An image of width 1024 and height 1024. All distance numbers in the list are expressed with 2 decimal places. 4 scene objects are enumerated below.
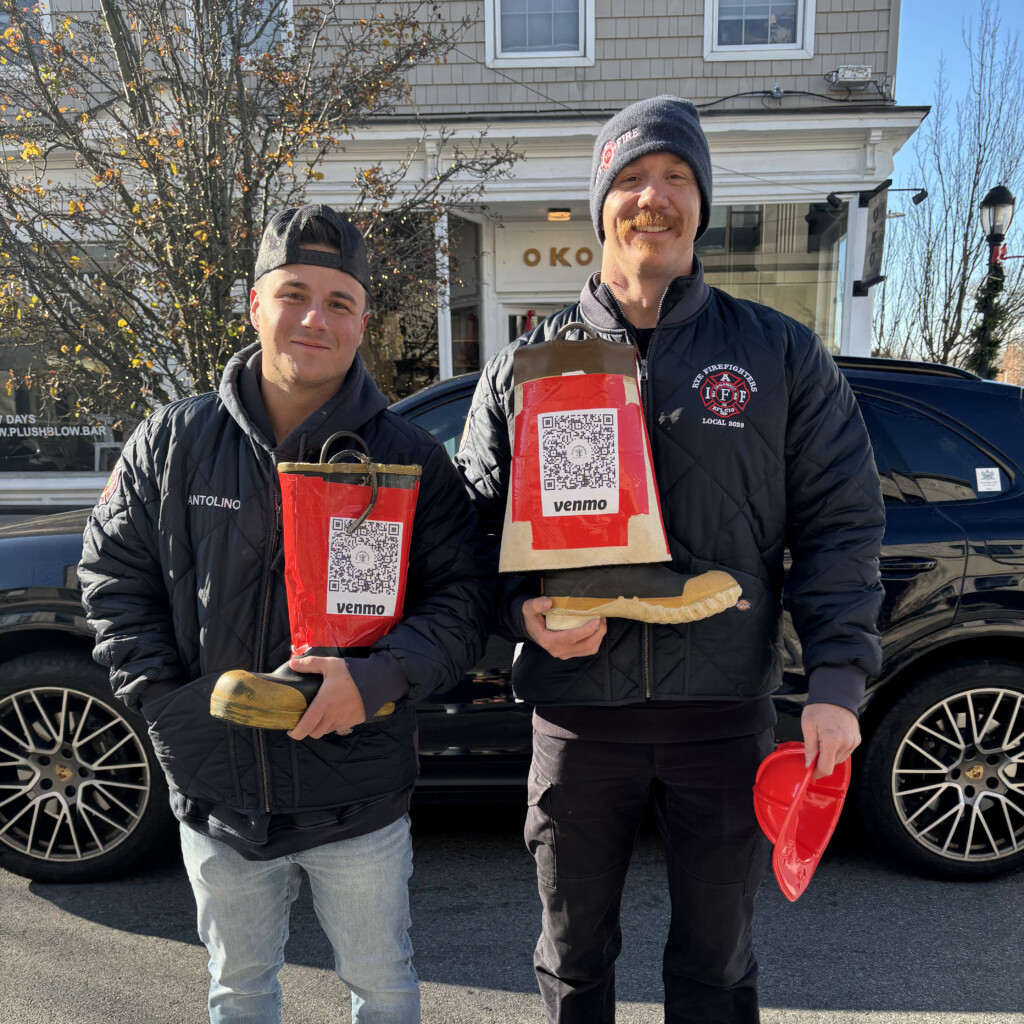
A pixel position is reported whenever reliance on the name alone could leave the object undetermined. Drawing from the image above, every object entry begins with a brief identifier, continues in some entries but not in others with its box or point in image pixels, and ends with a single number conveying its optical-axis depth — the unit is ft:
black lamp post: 30.42
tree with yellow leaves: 14.38
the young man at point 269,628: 5.36
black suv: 9.73
